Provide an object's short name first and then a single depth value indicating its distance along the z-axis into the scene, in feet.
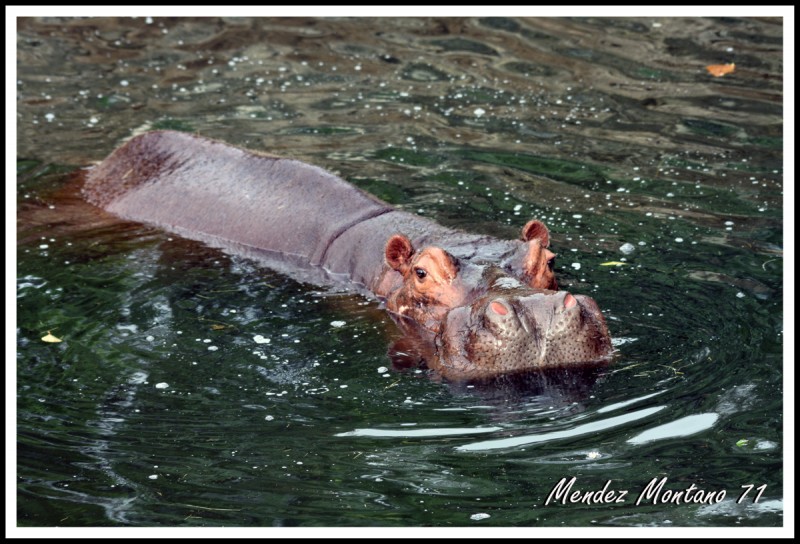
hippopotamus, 43.45
